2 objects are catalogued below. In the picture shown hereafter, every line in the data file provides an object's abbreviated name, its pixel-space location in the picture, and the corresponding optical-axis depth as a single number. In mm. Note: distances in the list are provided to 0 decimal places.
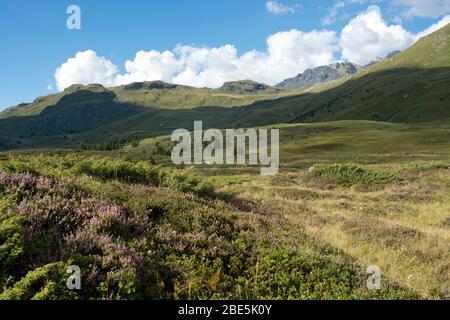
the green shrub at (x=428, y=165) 32969
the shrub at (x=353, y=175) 29673
